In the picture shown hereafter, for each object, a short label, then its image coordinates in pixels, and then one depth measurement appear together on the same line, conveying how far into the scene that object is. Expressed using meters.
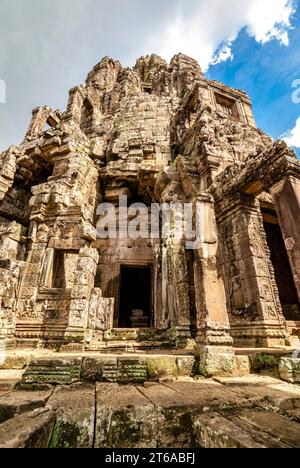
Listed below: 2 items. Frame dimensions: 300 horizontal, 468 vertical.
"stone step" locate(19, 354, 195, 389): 3.20
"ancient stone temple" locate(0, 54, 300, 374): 5.61
